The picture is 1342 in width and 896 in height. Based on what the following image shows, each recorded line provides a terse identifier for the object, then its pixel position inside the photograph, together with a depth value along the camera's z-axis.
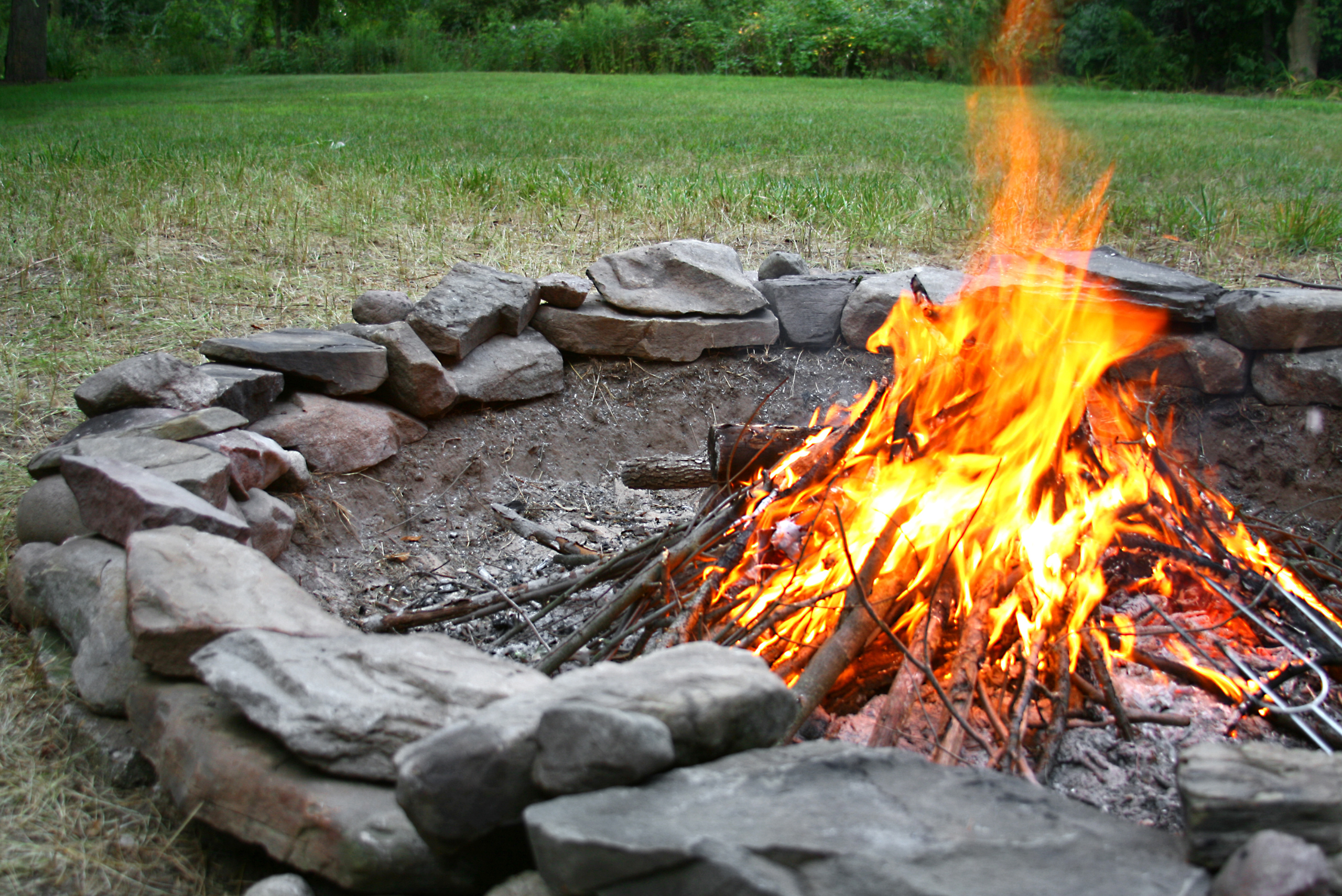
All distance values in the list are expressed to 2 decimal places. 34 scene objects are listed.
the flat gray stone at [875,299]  3.81
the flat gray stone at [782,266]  4.09
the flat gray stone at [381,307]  3.57
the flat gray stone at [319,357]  3.11
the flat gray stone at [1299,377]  3.28
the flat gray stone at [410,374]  3.30
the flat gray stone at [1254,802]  1.19
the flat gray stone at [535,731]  1.37
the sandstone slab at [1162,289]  3.41
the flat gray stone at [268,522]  2.67
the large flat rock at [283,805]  1.50
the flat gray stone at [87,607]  1.97
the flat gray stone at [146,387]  2.81
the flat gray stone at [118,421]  2.70
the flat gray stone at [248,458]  2.66
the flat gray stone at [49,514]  2.41
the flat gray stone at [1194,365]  3.42
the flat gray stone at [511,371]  3.49
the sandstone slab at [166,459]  2.46
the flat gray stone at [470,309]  3.41
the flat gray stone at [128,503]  2.21
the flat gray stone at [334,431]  3.06
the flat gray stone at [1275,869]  1.07
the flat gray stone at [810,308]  3.91
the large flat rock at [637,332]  3.75
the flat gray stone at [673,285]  3.78
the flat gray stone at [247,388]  2.92
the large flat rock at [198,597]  1.83
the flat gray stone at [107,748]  1.87
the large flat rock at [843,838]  1.18
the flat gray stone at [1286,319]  3.27
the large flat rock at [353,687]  1.60
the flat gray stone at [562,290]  3.70
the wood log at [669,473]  3.25
